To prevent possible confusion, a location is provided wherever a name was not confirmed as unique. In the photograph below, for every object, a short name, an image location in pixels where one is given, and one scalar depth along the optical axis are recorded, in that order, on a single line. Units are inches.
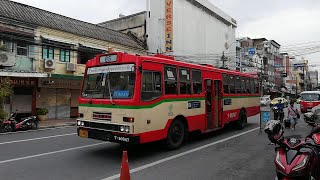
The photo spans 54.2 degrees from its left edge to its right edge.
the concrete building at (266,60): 2451.8
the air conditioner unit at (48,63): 824.5
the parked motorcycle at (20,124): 609.6
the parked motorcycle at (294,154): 171.9
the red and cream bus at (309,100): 1038.4
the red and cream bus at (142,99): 314.6
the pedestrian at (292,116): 594.5
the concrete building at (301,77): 4023.1
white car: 1728.7
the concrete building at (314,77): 5090.6
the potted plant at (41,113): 821.2
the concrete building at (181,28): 1282.0
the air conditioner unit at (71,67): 892.0
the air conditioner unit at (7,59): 716.7
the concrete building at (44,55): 748.0
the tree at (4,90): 616.4
